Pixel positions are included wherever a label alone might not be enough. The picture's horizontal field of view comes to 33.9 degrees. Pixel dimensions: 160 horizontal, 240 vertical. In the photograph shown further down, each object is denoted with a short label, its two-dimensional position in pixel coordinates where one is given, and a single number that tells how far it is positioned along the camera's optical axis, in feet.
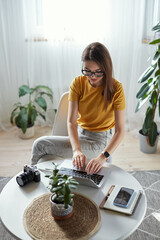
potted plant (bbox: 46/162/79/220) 3.46
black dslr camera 4.31
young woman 5.13
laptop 4.31
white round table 3.42
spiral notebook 3.75
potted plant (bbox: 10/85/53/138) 8.98
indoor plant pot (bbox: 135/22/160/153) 7.29
